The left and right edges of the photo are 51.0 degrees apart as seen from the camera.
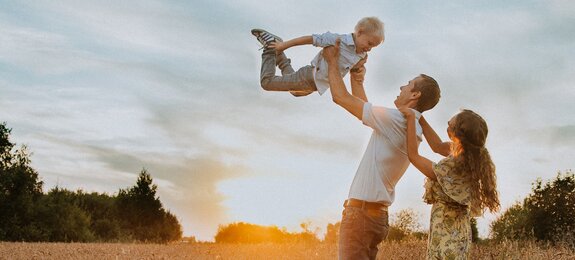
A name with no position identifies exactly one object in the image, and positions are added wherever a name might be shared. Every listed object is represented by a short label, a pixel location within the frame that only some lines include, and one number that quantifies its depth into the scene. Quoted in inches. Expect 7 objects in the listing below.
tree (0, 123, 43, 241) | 1290.6
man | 172.1
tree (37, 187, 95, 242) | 1344.7
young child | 232.5
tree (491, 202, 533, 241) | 1186.0
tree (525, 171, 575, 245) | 1195.9
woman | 202.7
